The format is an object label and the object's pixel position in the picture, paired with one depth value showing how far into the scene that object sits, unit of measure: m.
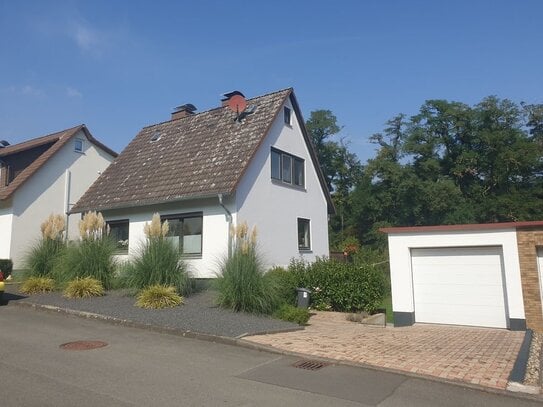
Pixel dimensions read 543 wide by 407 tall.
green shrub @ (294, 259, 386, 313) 14.91
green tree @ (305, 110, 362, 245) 49.78
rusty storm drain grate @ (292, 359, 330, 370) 7.67
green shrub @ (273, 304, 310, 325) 12.08
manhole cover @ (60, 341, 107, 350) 8.24
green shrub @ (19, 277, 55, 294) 14.10
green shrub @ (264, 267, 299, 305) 12.93
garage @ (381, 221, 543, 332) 11.80
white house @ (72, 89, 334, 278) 16.62
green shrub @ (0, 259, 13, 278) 17.53
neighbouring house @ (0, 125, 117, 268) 20.19
